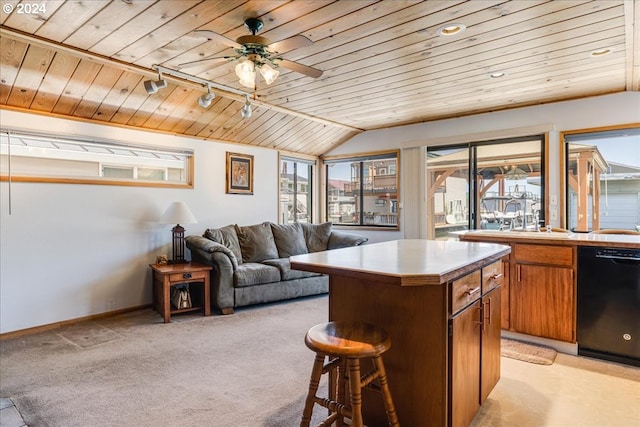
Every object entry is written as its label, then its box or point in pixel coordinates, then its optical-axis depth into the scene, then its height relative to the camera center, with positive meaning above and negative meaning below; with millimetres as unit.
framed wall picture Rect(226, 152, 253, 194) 5406 +630
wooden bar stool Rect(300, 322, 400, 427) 1508 -631
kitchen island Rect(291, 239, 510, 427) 1658 -505
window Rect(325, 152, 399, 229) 6133 +431
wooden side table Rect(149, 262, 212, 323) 3896 -709
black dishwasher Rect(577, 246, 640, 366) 2773 -687
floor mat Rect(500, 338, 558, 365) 2909 -1129
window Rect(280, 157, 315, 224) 6367 +455
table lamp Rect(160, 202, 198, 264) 4294 -63
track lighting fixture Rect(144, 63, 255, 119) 3205 +1353
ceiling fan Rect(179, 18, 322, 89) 2383 +1106
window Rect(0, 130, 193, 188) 3586 +608
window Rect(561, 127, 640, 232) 4156 +419
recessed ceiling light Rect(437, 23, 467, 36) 2602 +1334
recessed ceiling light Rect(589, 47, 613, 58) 3031 +1355
